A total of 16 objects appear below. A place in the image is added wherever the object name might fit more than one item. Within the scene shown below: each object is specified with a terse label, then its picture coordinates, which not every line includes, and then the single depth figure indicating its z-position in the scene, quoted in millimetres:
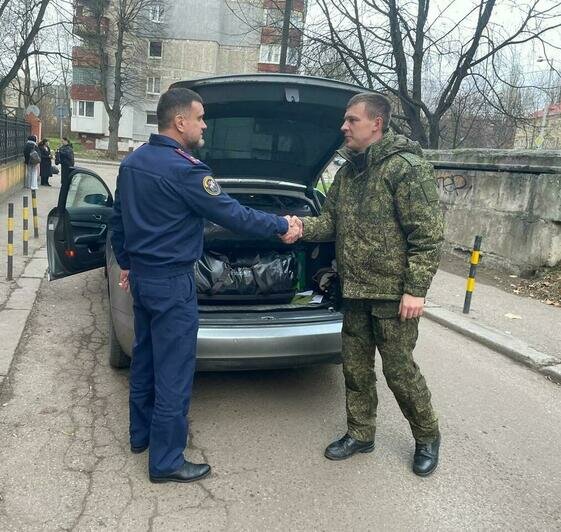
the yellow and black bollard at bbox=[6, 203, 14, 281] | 6406
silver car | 3365
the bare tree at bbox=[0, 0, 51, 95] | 19531
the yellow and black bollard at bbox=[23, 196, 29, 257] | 7719
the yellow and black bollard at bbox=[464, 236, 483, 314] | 6477
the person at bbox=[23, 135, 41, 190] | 15406
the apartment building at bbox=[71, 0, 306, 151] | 42562
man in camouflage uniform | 2768
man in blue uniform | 2641
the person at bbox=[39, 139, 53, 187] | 18375
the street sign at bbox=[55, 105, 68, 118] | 32375
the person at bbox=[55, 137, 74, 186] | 17734
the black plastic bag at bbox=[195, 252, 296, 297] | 3936
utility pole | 14570
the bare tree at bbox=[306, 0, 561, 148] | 13164
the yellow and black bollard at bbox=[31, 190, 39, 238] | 8989
